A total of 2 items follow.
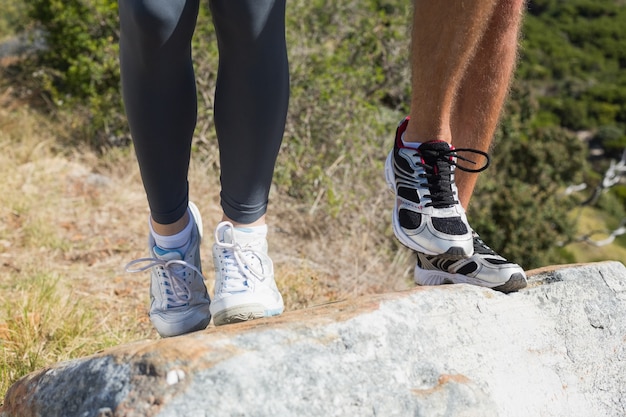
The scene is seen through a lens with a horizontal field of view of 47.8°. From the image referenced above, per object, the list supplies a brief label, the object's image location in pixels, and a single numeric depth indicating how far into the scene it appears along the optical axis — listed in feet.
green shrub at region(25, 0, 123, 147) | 16.44
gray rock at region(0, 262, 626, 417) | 3.99
